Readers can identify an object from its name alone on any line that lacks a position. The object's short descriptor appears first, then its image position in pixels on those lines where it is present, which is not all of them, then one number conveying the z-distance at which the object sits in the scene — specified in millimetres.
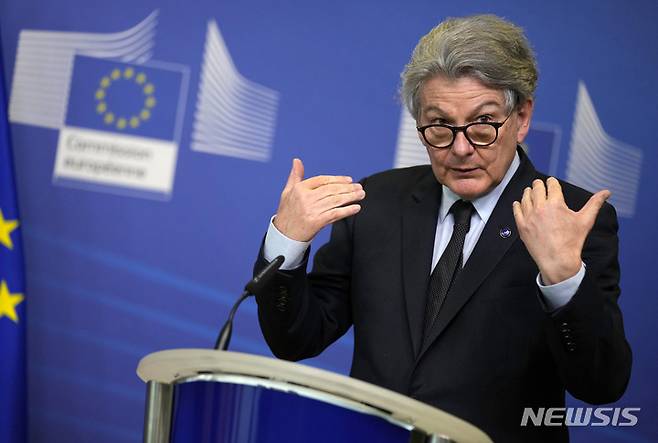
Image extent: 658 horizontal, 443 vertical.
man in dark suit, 4491
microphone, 4201
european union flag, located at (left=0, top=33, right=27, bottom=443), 5460
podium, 4031
